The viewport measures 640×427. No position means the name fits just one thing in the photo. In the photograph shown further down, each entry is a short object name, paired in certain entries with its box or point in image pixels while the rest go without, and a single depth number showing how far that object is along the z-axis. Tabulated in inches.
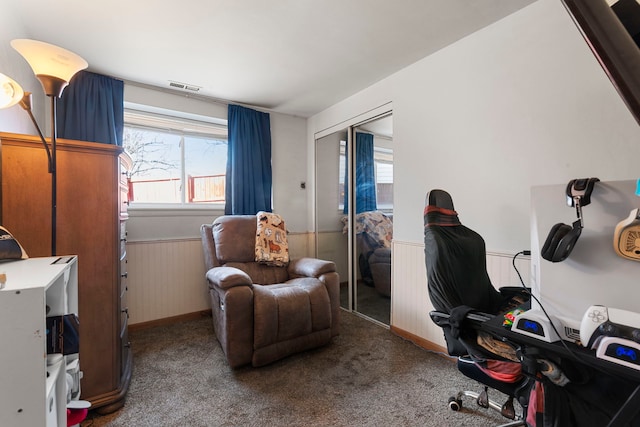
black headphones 30.9
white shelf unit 27.5
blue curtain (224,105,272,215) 121.0
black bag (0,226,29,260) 40.5
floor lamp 45.4
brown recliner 74.8
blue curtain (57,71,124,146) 90.0
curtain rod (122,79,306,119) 103.0
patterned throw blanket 104.7
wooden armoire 53.3
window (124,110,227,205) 108.2
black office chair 43.5
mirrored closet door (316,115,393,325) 109.3
